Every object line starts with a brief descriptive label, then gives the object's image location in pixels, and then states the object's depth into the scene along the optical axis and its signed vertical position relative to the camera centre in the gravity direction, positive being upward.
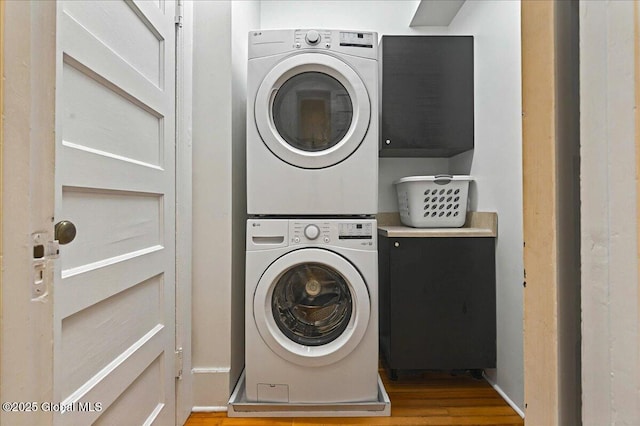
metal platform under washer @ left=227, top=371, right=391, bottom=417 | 1.67 -0.83
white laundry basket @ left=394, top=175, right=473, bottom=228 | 2.09 +0.07
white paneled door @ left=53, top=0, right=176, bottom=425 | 0.87 +0.01
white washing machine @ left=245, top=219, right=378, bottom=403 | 1.68 -0.47
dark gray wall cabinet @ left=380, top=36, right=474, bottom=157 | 2.16 +0.68
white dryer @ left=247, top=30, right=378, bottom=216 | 1.74 +0.33
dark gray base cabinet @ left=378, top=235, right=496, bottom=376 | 1.91 -0.44
